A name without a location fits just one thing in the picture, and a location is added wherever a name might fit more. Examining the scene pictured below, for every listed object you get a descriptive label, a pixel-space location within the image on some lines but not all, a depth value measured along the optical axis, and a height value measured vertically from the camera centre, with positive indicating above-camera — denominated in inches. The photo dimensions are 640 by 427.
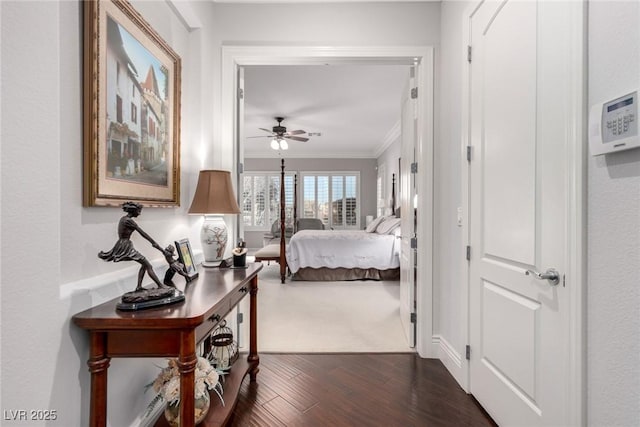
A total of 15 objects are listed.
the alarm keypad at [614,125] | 38.7 +11.4
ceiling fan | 221.5 +53.8
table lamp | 80.2 +1.3
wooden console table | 44.9 -18.3
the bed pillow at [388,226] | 212.8 -8.9
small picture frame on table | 65.9 -9.6
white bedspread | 202.1 -24.7
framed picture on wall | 51.9 +19.7
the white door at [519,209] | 51.9 +0.7
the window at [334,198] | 362.3 +16.5
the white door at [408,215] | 104.1 -0.8
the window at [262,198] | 362.3 +16.2
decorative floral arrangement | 59.0 -32.5
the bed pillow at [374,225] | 239.1 -9.2
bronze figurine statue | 48.1 -8.5
